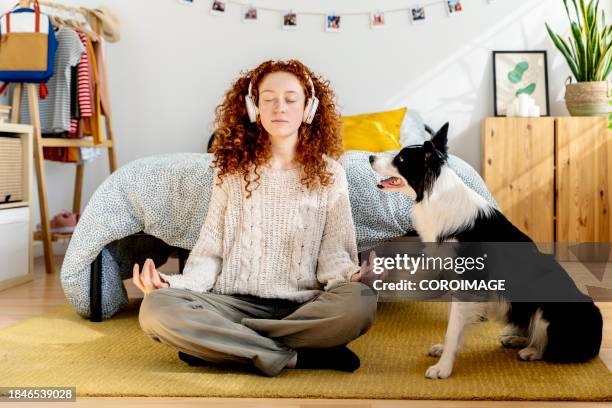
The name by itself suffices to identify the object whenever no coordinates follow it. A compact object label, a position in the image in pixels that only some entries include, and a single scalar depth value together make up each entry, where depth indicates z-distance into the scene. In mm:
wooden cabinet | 3576
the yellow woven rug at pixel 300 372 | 1492
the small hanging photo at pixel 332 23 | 4051
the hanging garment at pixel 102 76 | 3689
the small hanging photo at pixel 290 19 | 4059
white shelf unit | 2850
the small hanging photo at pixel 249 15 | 4078
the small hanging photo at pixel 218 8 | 4086
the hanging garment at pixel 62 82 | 3463
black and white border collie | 1629
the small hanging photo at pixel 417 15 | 4020
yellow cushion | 3535
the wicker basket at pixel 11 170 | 2862
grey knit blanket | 2207
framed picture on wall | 3986
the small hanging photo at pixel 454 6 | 3994
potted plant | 3637
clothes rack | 3189
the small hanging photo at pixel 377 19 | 4035
